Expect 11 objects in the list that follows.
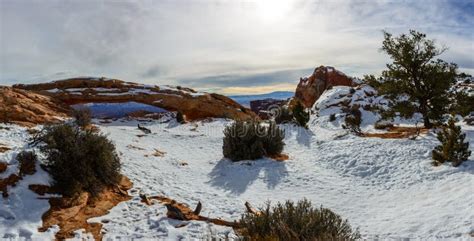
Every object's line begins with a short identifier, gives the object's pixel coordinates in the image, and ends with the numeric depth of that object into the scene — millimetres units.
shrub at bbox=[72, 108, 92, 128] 15148
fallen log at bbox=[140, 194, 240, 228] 6517
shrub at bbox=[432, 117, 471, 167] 8906
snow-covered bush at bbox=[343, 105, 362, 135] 15226
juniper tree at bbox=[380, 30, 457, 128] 13898
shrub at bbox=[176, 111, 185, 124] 21984
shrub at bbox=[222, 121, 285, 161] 12047
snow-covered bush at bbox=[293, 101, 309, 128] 19000
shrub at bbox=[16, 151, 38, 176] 7020
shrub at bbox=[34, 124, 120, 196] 7059
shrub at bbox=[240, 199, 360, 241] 4598
